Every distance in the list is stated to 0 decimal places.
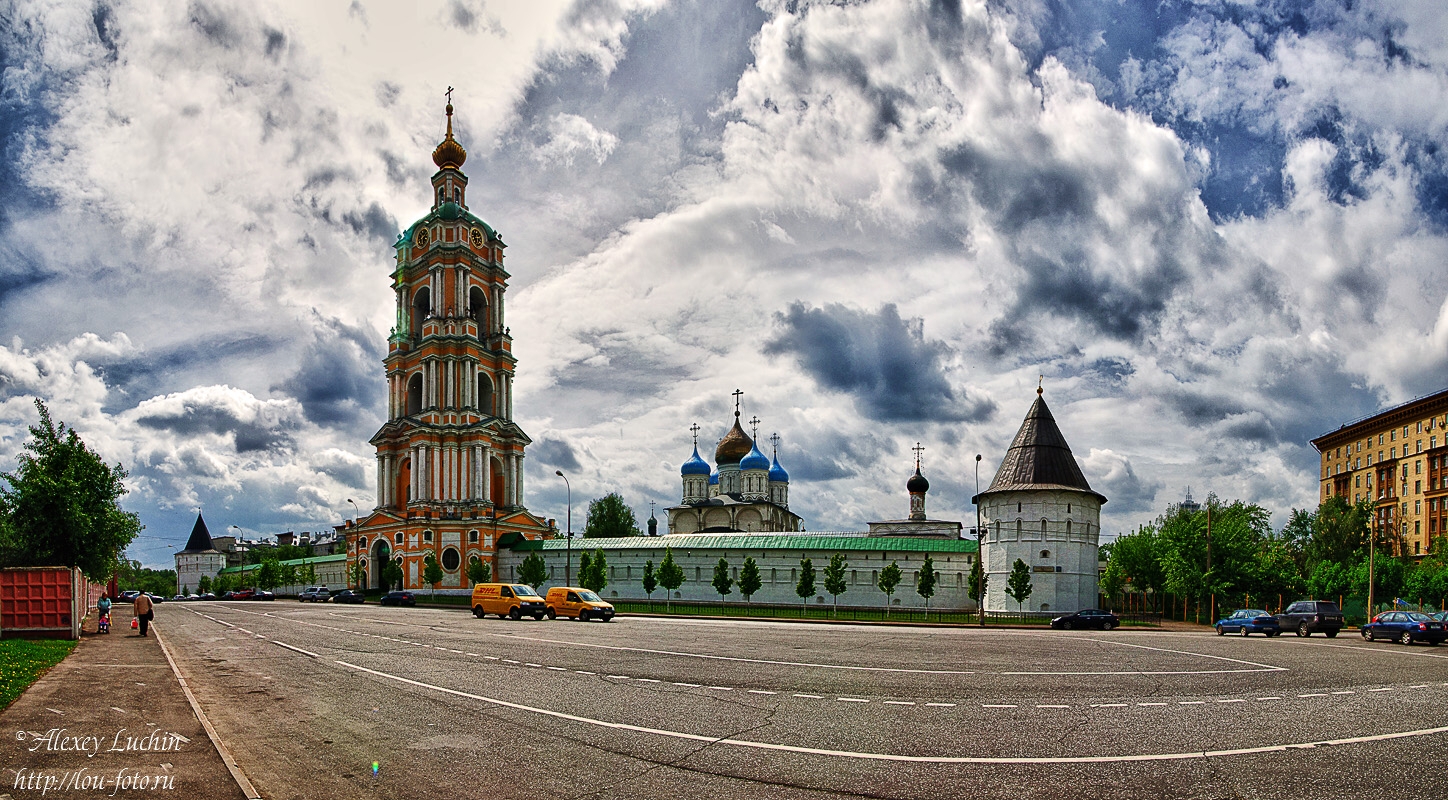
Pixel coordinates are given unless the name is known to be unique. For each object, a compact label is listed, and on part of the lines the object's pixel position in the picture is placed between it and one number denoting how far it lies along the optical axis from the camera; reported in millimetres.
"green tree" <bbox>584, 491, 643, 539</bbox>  106125
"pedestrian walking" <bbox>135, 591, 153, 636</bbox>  27984
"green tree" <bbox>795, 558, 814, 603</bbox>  59375
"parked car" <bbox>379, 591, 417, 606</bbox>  58594
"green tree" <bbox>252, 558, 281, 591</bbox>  96500
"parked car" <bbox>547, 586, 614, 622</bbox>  36031
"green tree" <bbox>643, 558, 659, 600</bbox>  64375
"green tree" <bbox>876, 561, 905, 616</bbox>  57406
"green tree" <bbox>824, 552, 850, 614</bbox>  57812
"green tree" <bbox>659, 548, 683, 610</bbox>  61781
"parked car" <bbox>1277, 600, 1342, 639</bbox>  34094
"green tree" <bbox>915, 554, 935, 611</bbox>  56141
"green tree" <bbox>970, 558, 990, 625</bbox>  47594
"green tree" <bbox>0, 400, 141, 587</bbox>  31953
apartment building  75125
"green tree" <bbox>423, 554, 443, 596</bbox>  71125
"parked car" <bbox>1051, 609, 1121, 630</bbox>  40312
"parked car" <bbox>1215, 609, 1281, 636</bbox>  34938
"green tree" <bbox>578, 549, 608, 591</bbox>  65188
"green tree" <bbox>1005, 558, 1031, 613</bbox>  51250
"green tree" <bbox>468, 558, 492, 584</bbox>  71562
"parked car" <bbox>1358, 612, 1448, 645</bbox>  29531
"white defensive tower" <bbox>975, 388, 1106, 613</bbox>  52312
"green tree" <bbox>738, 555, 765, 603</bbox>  61188
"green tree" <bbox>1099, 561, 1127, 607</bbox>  69125
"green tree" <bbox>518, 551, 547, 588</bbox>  69000
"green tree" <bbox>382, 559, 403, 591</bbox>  72375
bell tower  74625
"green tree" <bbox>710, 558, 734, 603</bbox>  61656
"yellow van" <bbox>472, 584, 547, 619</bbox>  37688
